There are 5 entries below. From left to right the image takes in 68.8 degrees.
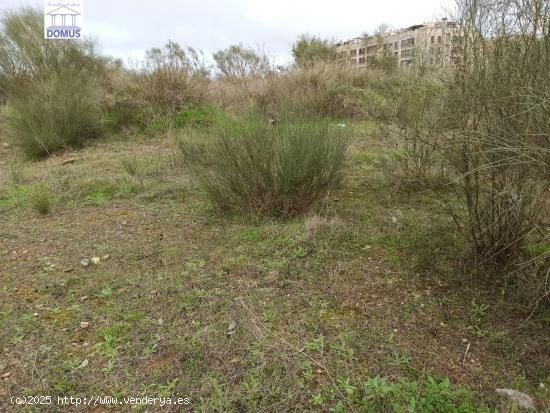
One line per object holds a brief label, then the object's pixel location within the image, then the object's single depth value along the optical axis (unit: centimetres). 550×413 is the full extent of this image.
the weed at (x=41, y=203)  468
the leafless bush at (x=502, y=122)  218
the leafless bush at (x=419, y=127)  331
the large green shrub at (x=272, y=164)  376
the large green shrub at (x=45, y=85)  830
